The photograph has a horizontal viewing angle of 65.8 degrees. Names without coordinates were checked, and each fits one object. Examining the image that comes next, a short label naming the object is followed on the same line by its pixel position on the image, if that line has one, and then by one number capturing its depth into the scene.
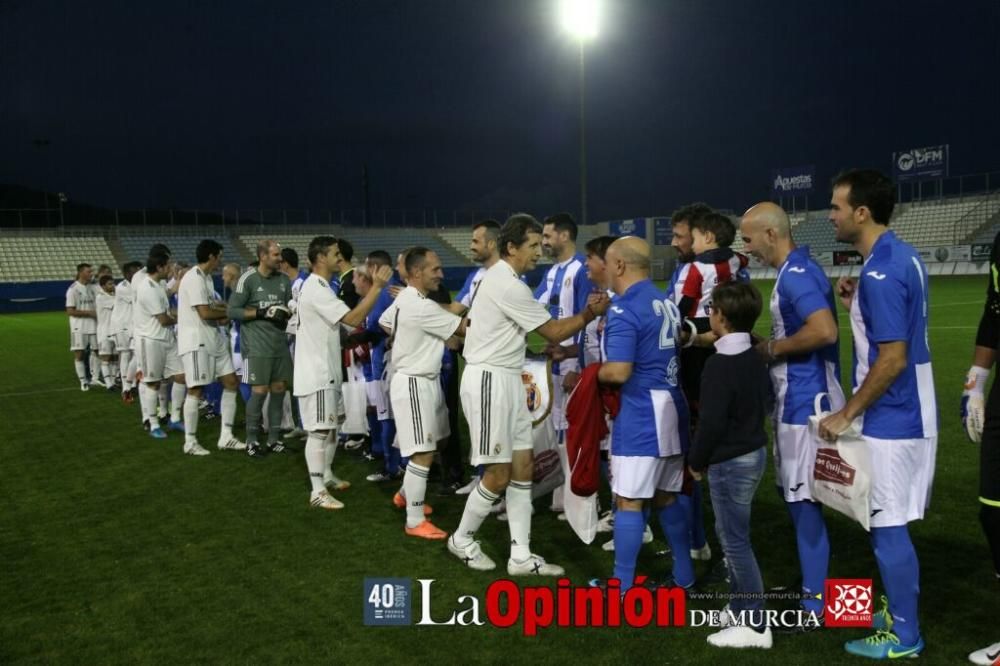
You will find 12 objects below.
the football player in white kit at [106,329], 14.80
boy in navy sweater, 3.87
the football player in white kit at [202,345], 9.22
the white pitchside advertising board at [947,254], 40.22
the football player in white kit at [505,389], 5.25
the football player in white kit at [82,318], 15.30
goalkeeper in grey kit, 8.91
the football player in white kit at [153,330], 10.04
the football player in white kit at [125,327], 13.30
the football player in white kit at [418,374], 6.04
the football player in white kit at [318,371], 7.02
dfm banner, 54.53
